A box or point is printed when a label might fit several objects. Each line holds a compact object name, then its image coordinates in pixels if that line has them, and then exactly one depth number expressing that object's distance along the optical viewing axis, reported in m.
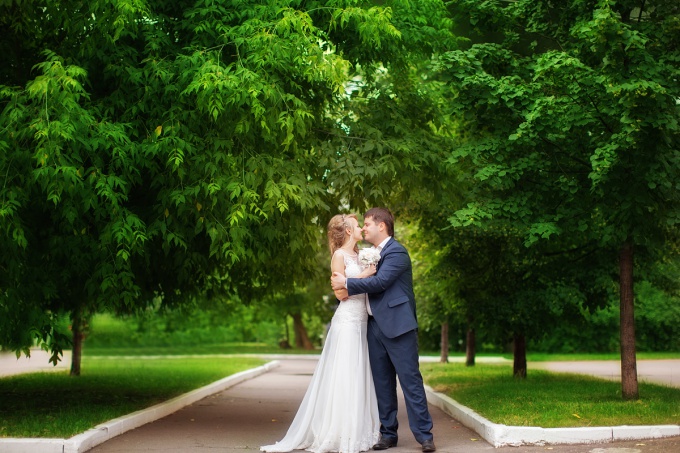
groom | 8.67
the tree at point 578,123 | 9.96
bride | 8.67
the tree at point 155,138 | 9.41
